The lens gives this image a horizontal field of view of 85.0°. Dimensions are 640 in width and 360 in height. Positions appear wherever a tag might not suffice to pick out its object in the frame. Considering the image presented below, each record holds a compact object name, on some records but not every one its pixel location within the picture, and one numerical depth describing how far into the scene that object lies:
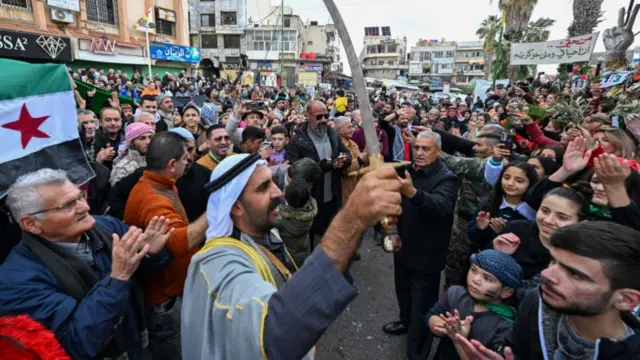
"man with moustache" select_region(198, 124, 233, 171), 4.22
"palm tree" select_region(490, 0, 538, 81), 20.98
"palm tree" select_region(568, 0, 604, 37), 14.53
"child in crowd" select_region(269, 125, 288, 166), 5.52
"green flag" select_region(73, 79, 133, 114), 6.35
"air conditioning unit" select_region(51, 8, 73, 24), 18.58
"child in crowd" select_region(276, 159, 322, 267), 3.45
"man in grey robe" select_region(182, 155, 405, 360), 1.09
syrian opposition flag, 2.66
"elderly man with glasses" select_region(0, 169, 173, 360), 1.69
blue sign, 26.02
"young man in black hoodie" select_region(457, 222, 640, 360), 1.41
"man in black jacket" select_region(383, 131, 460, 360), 3.35
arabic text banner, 9.62
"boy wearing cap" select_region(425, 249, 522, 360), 2.13
